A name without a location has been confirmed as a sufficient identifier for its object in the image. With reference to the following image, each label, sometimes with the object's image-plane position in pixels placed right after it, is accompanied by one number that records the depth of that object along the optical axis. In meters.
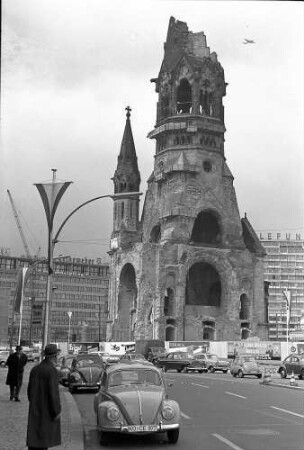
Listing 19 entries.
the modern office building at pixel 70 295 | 150.62
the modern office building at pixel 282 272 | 171.50
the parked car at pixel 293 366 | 36.34
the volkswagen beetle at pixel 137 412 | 12.68
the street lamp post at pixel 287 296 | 59.44
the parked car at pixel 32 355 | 75.38
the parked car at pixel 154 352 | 54.00
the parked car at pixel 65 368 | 29.48
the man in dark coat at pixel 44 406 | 9.20
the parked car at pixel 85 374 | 25.80
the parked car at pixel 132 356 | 41.88
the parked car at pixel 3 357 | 61.60
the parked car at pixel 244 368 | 38.41
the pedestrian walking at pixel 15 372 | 19.67
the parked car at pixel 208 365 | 46.53
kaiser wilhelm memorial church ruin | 77.94
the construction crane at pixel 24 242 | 87.19
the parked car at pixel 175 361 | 46.97
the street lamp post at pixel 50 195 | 23.89
